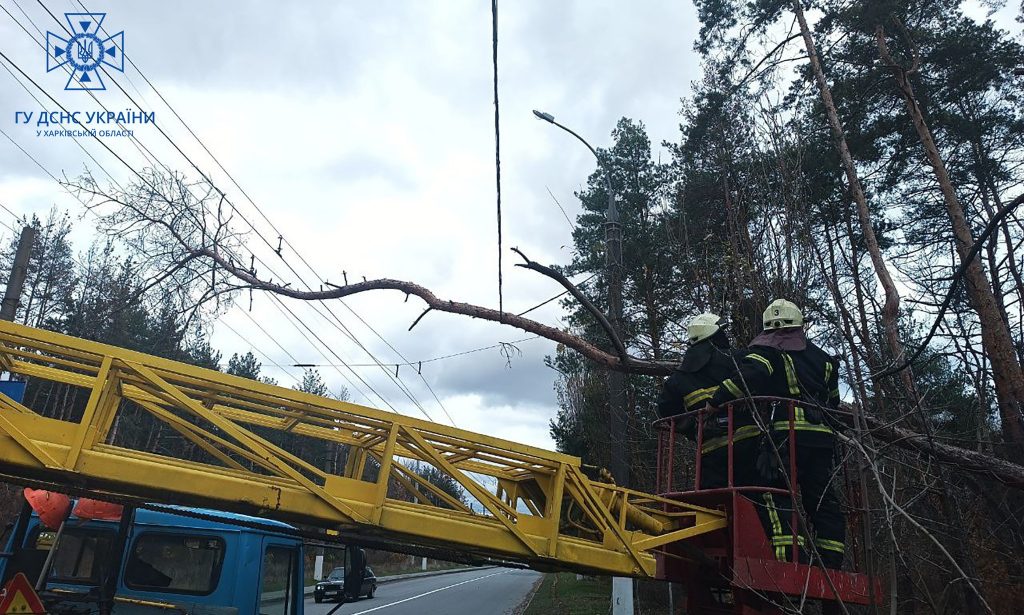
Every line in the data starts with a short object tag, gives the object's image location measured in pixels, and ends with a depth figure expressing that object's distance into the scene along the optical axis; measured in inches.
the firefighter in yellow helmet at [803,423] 186.4
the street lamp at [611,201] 383.2
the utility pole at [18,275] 430.0
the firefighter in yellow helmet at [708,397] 197.2
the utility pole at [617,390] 342.3
